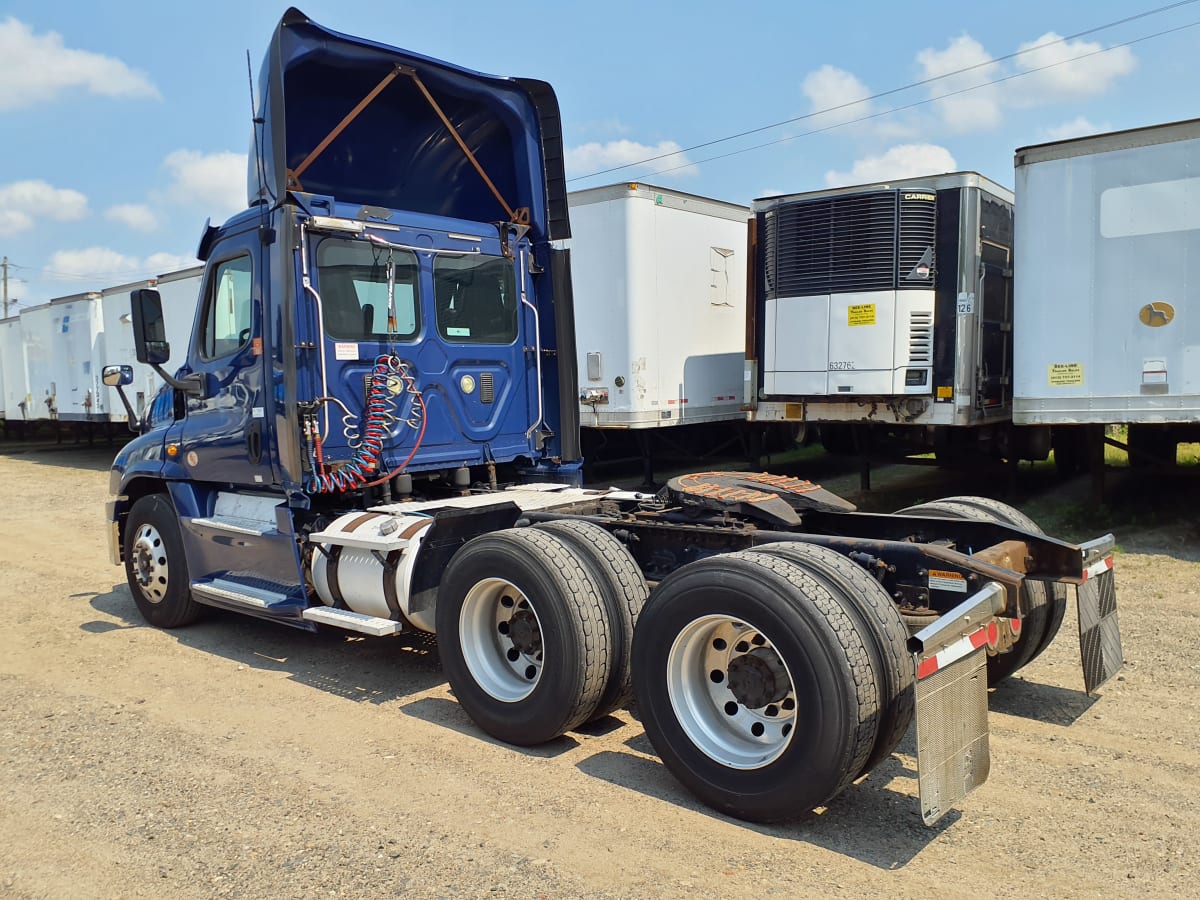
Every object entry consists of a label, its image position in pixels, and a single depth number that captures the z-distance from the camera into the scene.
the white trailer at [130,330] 16.81
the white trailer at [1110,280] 8.14
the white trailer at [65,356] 19.81
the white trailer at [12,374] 22.56
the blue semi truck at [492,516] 3.47
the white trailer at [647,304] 11.07
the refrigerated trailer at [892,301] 9.45
